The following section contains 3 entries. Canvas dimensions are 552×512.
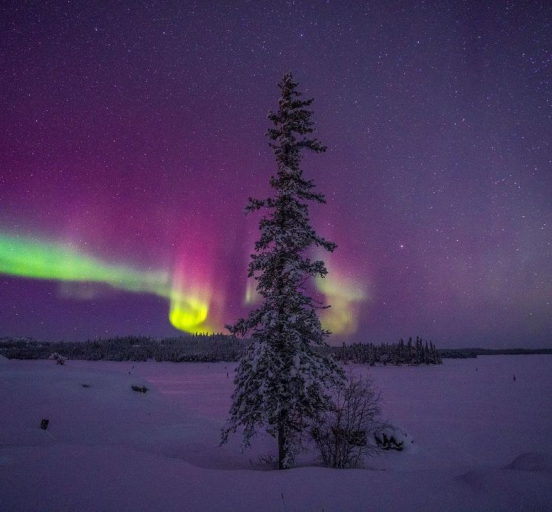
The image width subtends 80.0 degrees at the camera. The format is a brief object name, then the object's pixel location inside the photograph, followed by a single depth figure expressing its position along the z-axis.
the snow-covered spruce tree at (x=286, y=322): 12.89
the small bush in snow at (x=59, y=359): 46.91
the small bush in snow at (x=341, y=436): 13.62
